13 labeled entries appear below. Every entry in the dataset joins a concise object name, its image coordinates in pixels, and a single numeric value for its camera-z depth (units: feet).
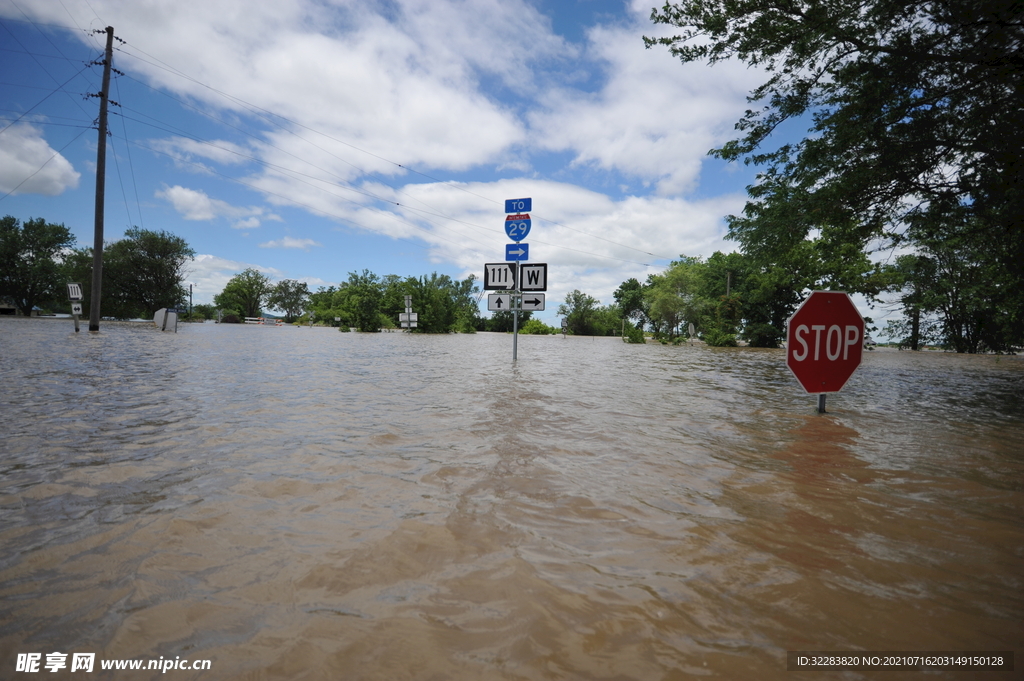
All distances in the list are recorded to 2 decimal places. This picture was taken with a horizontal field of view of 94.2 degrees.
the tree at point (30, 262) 180.24
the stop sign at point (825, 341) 18.04
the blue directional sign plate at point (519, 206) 41.14
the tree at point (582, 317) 225.56
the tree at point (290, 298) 433.07
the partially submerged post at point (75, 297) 66.59
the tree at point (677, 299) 146.61
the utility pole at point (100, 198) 74.95
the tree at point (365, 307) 157.17
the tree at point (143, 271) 187.21
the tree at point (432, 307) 151.94
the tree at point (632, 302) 274.77
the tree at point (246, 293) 377.09
